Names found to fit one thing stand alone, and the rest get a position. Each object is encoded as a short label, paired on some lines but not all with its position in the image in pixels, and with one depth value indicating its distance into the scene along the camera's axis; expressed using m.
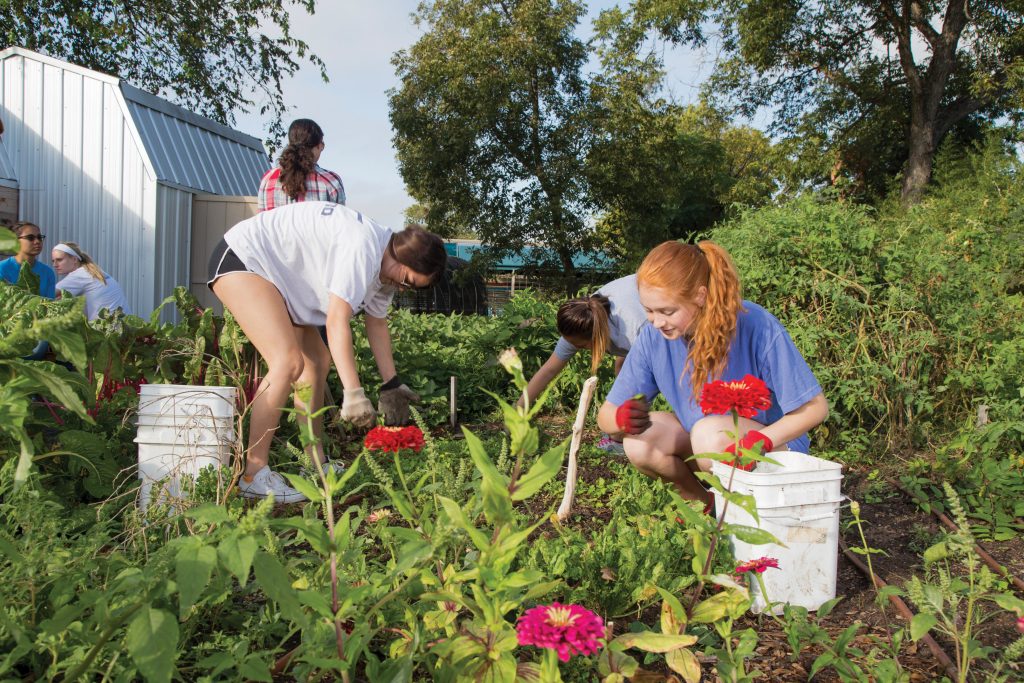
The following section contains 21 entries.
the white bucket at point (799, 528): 2.02
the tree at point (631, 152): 15.32
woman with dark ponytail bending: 3.41
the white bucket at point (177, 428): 2.46
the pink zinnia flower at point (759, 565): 1.59
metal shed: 8.41
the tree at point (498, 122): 14.66
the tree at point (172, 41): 14.89
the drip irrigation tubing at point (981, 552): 2.30
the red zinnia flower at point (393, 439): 1.83
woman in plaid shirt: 3.94
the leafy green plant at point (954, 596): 1.41
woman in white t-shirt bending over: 2.66
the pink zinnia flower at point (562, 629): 1.13
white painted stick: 2.47
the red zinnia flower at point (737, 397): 1.60
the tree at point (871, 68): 13.98
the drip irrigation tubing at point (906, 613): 1.75
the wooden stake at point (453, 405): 4.02
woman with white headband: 4.80
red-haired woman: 2.33
